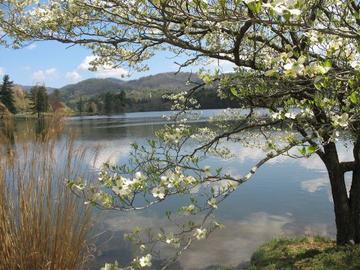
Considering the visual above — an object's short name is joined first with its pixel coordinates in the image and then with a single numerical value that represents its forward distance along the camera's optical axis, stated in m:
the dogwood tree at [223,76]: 3.06
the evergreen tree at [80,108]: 158.40
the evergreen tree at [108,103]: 160.12
